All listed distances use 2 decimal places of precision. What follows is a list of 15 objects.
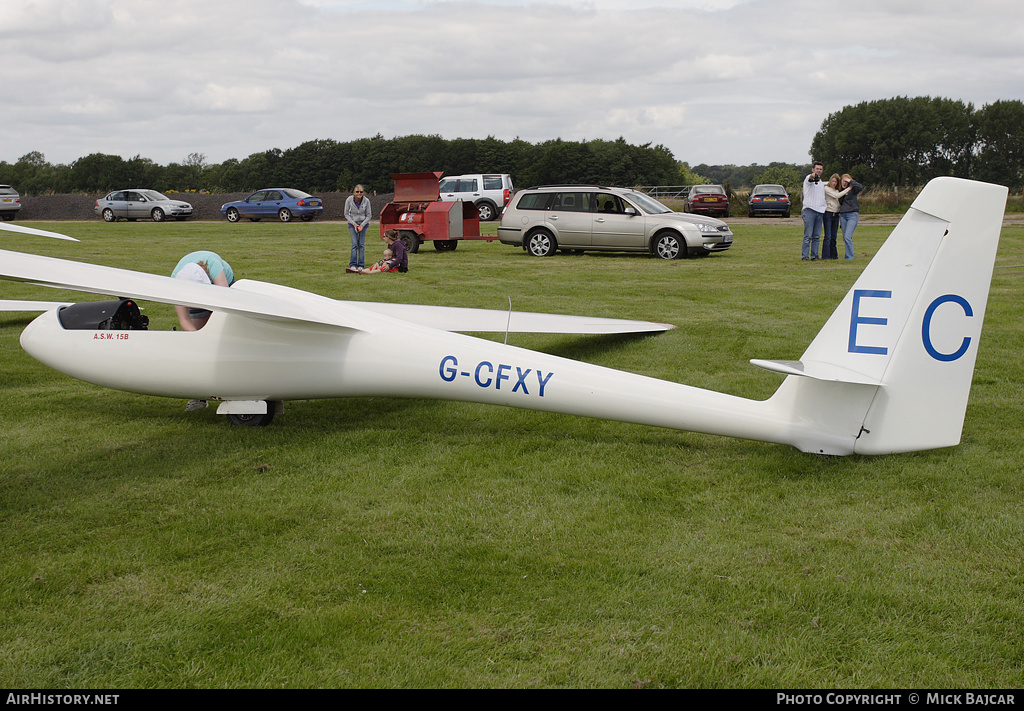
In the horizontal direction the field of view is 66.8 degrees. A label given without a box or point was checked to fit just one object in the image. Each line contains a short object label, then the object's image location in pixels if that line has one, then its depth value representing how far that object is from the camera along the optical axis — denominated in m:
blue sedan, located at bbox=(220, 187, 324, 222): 37.72
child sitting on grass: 16.47
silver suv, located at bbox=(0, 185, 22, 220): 36.22
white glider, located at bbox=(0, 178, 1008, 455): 4.77
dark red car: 37.00
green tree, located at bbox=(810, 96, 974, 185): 81.75
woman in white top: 17.26
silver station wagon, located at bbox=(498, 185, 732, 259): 19.09
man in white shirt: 17.25
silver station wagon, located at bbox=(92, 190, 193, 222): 37.62
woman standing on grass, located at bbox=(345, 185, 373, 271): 16.88
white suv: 33.72
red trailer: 21.34
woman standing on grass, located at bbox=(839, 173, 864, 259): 17.19
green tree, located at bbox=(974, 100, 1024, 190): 78.75
